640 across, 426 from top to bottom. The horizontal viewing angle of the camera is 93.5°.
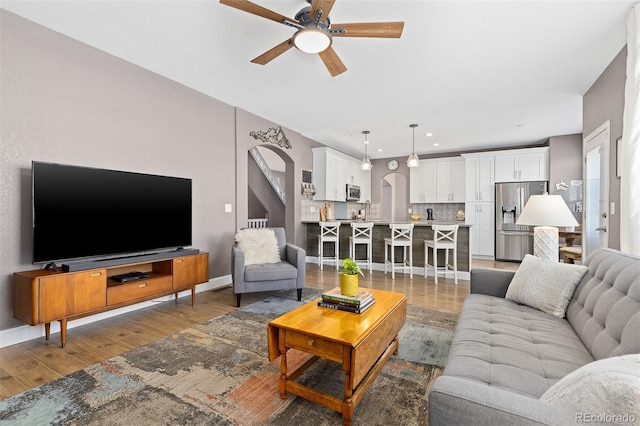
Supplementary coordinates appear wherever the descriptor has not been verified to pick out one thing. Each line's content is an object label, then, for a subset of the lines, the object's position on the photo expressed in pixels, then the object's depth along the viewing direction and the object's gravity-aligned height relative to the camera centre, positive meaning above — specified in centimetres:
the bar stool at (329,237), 569 -49
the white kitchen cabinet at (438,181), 768 +79
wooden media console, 233 -69
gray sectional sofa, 83 -62
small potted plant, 217 -50
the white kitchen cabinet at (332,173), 666 +91
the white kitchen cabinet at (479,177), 707 +81
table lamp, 265 -9
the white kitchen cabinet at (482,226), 701 -36
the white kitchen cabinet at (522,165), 654 +102
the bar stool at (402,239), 500 -48
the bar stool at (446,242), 470 -50
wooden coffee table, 158 -74
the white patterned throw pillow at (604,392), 66 -44
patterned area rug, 165 -111
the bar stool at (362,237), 543 -48
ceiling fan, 203 +135
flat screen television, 255 +1
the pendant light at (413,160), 558 +95
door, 330 +24
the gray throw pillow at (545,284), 198 -52
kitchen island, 502 -62
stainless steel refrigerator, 650 -22
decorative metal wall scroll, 511 +134
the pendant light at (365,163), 603 +99
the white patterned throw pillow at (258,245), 386 -44
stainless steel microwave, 758 +49
